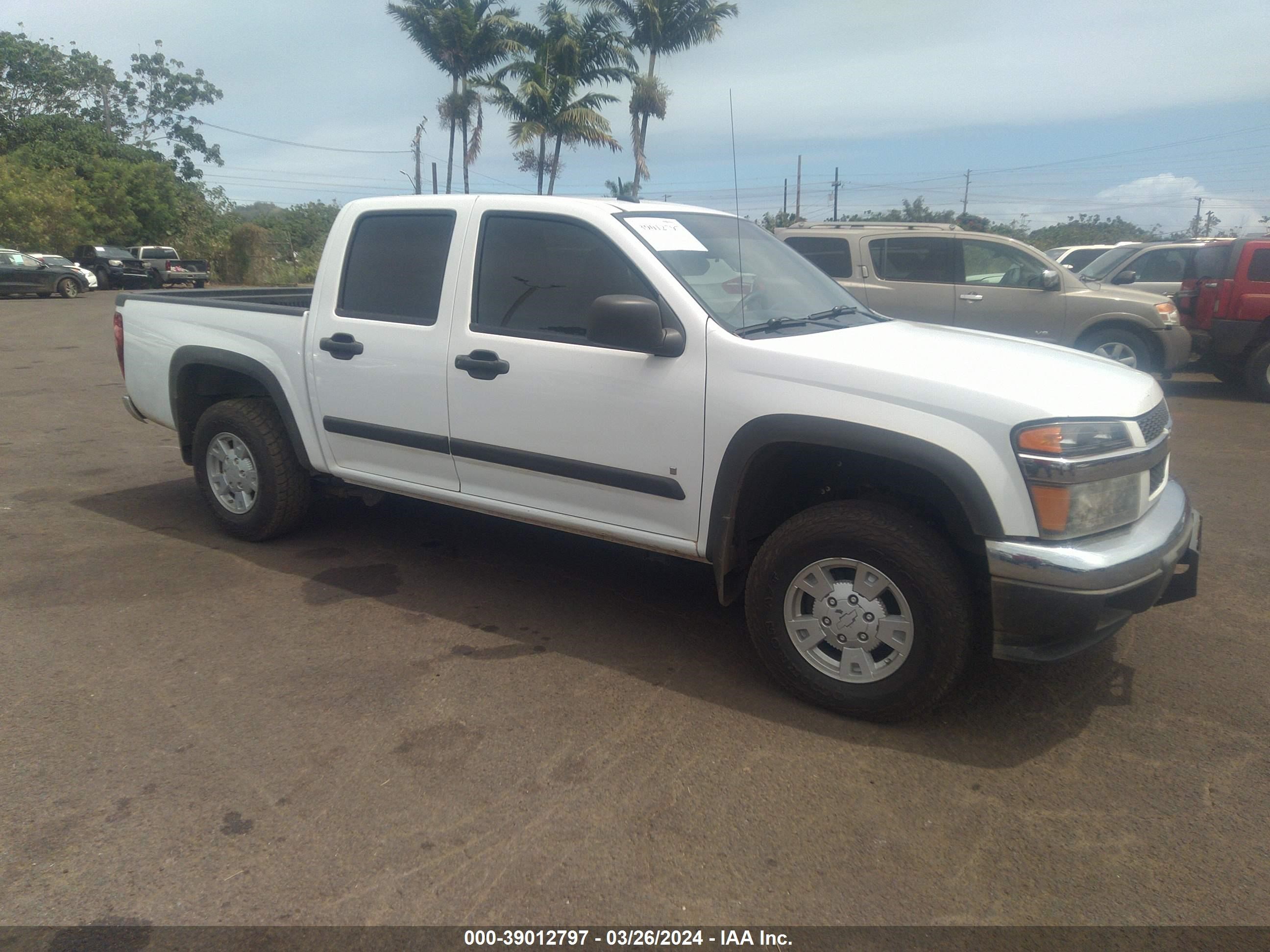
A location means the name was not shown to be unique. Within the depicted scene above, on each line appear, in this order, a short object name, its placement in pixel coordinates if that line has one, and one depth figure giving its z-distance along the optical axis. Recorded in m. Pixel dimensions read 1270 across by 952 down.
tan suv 10.13
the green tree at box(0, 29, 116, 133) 48.00
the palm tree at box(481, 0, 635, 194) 26.83
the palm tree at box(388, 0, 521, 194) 30.77
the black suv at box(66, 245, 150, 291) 32.41
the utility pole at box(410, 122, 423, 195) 36.15
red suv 10.58
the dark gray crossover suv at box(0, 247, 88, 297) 26.00
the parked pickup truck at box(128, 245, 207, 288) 32.50
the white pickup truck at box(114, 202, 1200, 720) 3.10
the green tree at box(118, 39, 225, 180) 55.50
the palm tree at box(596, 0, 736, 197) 26.86
